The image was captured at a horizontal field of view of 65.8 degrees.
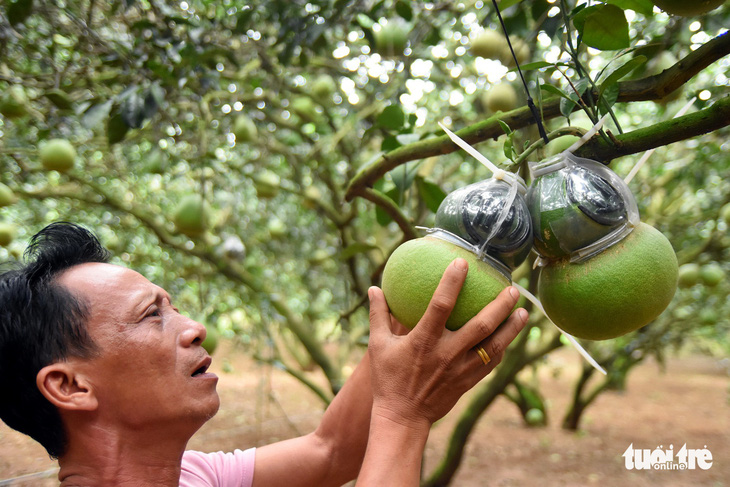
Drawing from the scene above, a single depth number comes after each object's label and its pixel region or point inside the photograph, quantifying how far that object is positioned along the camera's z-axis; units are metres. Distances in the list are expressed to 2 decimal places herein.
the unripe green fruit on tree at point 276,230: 4.72
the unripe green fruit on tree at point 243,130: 3.24
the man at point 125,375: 0.97
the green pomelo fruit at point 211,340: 2.96
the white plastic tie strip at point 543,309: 1.02
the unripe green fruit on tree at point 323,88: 3.58
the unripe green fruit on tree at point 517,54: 2.53
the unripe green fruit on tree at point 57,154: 2.80
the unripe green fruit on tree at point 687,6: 1.04
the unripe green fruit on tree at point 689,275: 3.61
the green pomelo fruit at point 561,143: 1.17
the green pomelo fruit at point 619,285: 0.91
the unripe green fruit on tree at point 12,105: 2.53
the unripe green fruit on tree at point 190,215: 3.14
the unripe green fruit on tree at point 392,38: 2.68
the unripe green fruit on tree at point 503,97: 2.54
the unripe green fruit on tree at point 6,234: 3.12
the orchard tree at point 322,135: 1.09
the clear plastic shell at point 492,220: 0.90
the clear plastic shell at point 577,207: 0.89
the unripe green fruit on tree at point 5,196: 2.77
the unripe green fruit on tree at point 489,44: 2.72
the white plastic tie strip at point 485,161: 0.93
